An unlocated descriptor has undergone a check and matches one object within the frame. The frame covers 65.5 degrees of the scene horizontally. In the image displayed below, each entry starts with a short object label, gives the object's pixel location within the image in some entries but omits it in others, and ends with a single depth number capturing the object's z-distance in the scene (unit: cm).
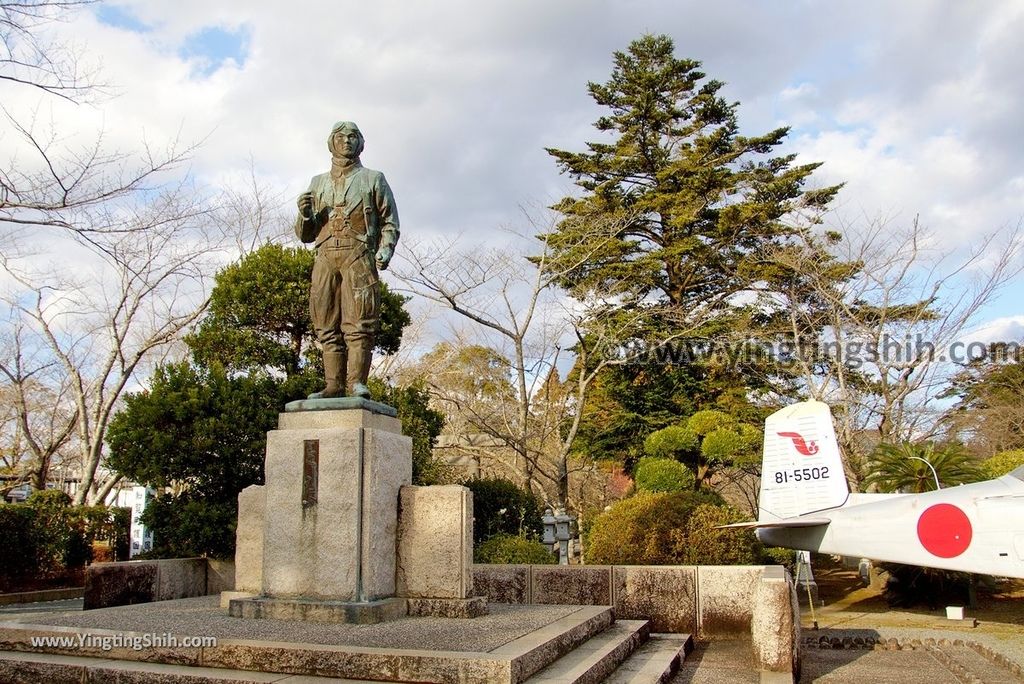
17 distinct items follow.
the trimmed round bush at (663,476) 2042
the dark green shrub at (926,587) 1555
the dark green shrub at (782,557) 1859
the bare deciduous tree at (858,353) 2170
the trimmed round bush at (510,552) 1252
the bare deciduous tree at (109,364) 2003
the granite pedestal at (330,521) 634
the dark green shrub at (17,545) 1410
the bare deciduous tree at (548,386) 2097
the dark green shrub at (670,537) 1076
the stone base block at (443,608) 664
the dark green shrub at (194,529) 1266
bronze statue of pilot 729
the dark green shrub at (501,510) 1625
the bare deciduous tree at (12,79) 990
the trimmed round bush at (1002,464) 1784
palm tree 1638
